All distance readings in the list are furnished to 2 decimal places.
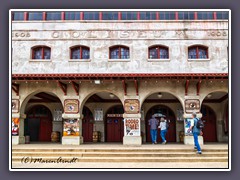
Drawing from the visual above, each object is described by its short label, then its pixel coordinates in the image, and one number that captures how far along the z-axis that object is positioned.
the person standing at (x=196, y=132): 14.75
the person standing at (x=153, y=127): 19.75
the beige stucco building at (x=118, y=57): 19.69
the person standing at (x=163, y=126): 19.48
